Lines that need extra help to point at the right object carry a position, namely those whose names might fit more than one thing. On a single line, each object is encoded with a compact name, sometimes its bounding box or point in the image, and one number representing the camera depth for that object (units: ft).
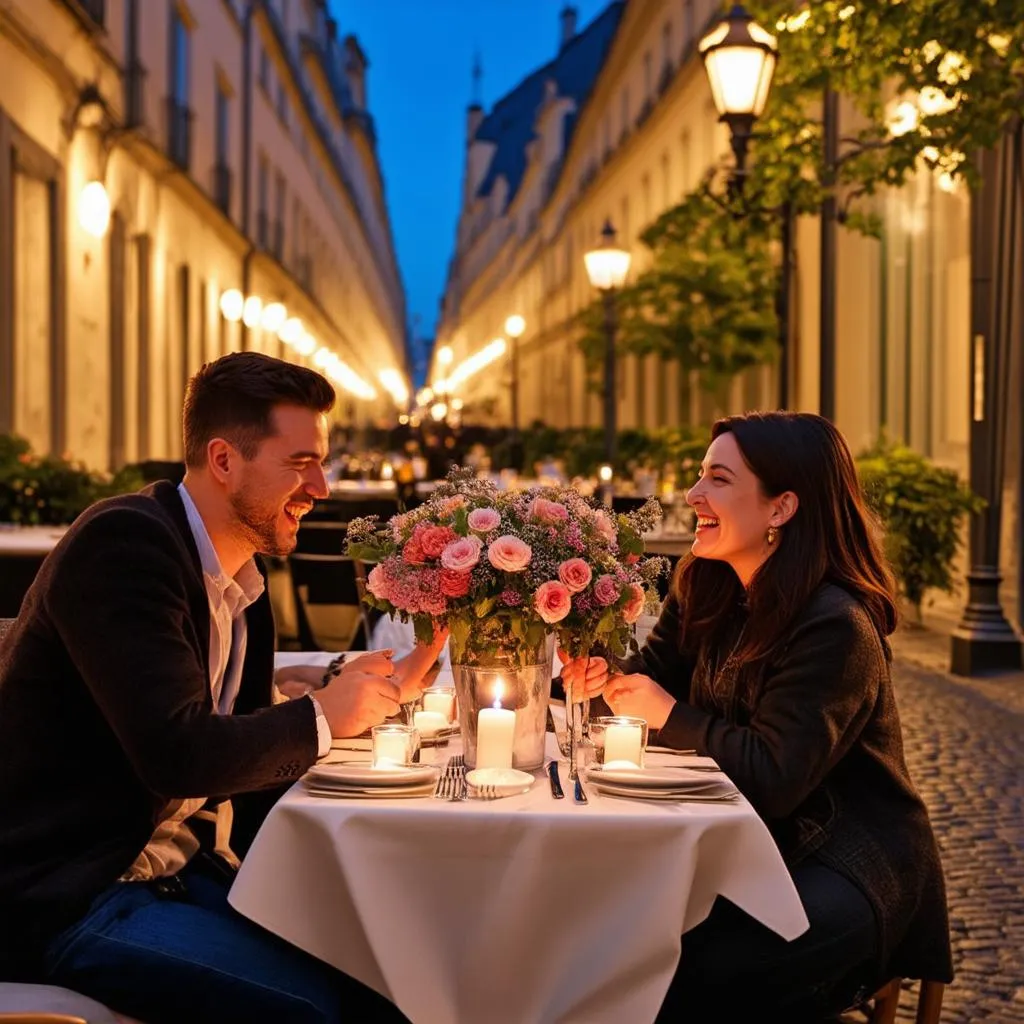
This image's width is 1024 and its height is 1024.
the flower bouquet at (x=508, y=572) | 9.69
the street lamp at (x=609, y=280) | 50.67
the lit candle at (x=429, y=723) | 11.08
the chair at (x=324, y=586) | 26.43
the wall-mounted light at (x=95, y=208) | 49.29
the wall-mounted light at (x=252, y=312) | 84.33
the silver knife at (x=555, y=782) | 9.34
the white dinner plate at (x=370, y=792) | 9.08
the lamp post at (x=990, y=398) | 31.45
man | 8.29
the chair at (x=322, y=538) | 29.71
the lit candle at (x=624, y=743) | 10.13
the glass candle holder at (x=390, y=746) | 9.98
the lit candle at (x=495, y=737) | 9.93
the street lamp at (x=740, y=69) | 28.27
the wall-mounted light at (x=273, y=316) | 83.51
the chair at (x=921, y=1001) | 10.71
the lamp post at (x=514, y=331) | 75.43
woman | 9.73
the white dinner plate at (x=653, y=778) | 9.34
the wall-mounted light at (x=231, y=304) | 77.66
